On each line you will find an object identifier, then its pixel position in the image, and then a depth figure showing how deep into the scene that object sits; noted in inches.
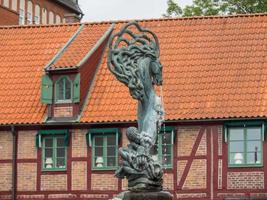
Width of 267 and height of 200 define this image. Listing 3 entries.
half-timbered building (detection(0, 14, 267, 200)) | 1210.6
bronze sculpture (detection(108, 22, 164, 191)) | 589.3
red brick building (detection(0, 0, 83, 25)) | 2402.7
